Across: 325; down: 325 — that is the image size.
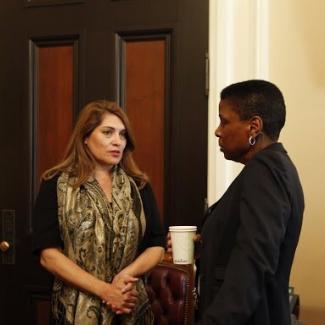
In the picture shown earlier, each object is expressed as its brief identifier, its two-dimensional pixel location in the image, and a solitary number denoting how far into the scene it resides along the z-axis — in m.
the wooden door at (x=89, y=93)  2.53
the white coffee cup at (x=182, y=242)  1.82
